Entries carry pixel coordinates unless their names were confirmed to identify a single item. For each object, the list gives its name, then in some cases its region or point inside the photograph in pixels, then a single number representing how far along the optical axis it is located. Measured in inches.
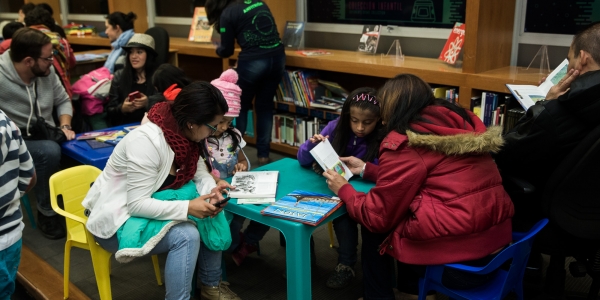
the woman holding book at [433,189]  74.2
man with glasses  123.6
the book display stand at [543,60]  139.9
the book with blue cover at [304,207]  77.5
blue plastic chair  69.5
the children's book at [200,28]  227.3
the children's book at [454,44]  148.0
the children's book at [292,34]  189.5
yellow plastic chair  87.8
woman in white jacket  80.6
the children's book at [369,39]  174.9
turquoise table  77.3
